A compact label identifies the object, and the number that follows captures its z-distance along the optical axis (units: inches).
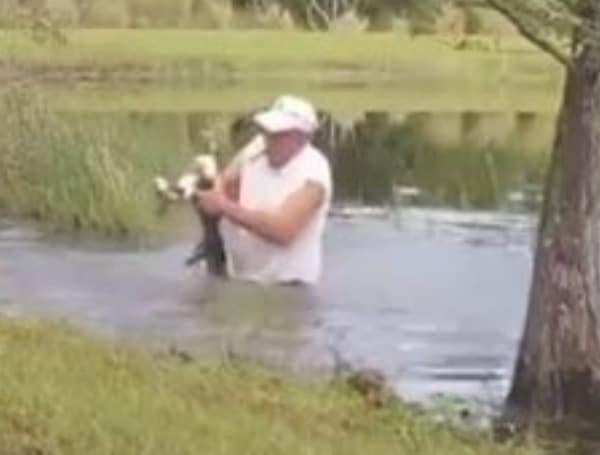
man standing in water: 626.8
